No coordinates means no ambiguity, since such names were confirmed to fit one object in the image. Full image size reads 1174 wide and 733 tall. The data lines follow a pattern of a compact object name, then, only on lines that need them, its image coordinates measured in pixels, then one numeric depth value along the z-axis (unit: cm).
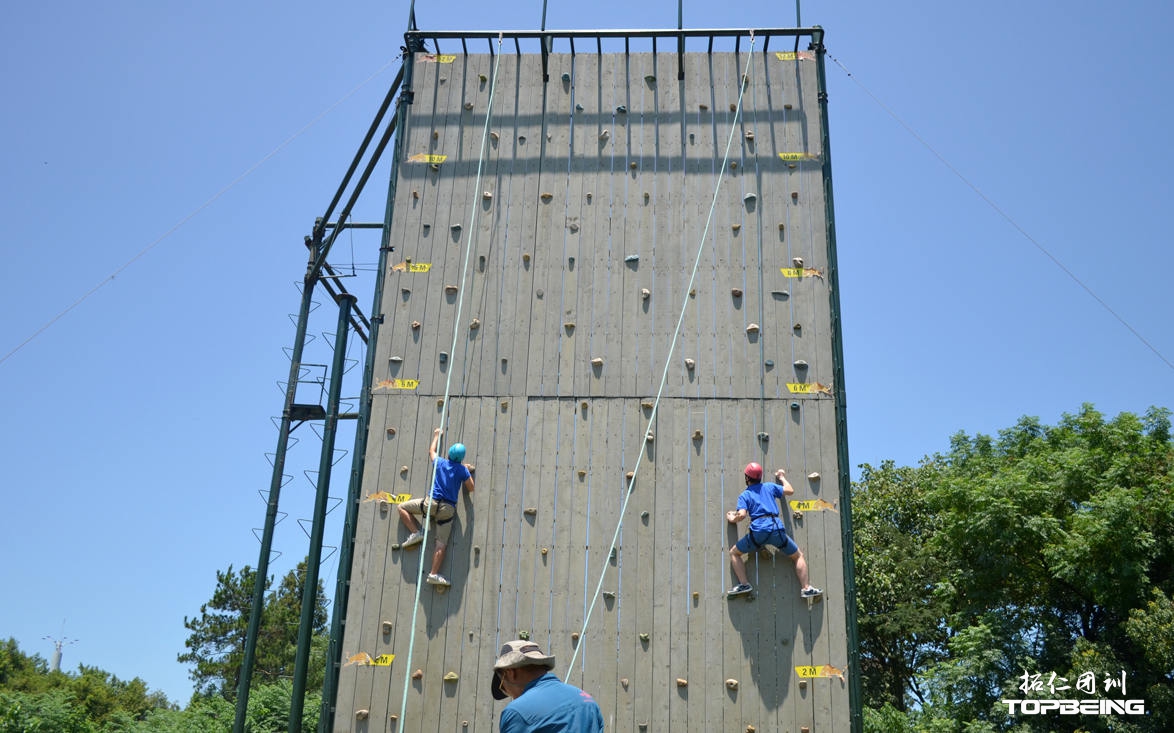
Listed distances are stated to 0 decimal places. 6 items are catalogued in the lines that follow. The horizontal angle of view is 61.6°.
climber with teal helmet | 1046
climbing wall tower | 1005
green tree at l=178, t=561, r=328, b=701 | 4097
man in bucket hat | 419
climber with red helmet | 1012
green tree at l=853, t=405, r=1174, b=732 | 1941
